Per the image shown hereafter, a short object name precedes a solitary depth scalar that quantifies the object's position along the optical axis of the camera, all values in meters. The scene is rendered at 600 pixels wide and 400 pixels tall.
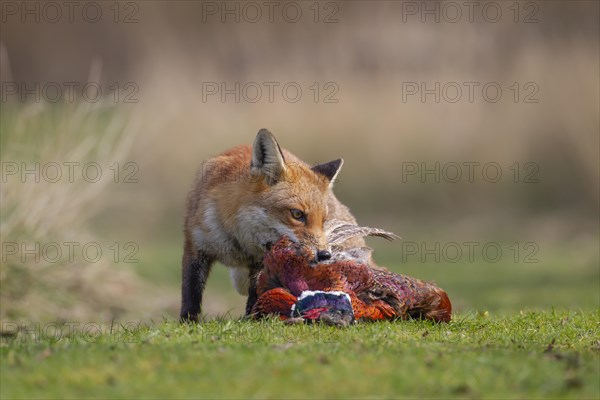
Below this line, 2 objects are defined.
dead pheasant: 14.34
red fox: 15.80
